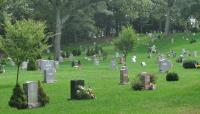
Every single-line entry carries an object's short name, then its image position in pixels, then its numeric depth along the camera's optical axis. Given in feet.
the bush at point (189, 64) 149.46
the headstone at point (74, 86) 78.28
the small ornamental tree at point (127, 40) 181.37
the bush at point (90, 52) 242.33
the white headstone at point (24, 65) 166.46
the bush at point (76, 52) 249.28
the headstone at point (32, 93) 68.73
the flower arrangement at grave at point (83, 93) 77.71
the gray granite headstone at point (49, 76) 109.19
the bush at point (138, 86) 88.79
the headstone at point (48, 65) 114.59
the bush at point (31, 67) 159.74
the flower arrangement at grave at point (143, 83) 88.89
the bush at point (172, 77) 107.55
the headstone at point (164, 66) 133.84
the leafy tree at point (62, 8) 217.97
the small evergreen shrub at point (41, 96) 70.19
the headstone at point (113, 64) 158.88
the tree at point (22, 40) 96.63
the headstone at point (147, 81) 89.28
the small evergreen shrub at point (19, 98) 69.41
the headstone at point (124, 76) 102.81
